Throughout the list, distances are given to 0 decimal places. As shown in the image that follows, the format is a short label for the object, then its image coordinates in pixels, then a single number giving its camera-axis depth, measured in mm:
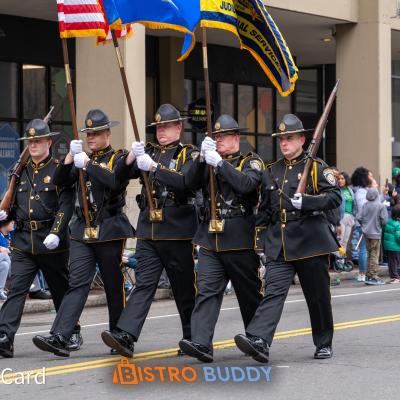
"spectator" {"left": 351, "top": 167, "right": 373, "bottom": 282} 19734
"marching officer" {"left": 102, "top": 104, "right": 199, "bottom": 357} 9586
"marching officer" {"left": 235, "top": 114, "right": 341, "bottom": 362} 9430
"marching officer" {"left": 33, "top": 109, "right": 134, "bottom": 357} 9969
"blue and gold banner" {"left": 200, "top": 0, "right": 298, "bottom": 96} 10289
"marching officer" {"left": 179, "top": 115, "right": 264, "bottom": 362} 9344
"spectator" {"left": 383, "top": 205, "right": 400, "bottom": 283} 19641
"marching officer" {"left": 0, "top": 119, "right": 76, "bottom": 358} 10281
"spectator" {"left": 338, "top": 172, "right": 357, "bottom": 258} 20438
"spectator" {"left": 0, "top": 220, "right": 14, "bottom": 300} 15859
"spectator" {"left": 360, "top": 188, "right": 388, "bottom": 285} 18969
